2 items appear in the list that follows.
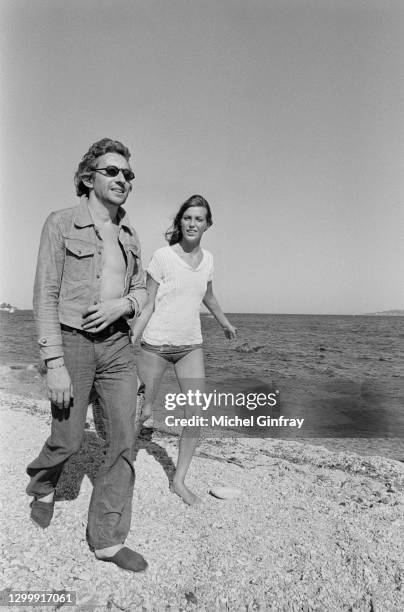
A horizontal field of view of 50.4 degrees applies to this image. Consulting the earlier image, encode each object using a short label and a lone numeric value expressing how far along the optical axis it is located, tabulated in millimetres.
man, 2711
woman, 3693
